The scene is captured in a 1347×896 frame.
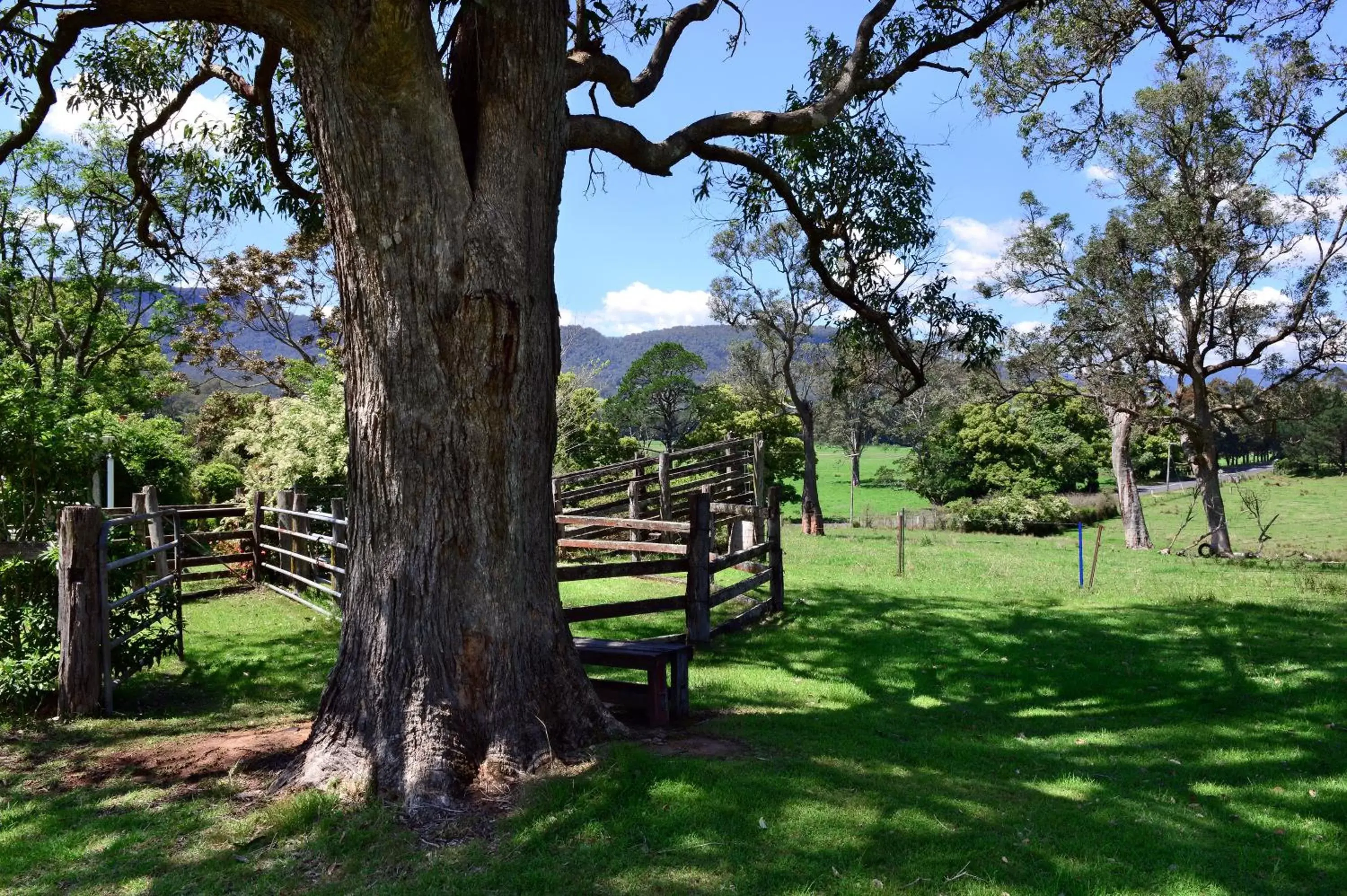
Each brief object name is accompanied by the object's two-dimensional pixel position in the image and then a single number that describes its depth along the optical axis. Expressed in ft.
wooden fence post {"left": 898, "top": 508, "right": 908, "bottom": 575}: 47.67
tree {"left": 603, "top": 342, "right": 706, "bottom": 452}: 164.04
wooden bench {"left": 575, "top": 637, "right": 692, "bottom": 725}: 19.74
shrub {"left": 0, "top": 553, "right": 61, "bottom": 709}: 21.74
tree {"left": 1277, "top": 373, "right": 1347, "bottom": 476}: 185.78
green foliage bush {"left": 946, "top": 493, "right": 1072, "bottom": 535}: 112.16
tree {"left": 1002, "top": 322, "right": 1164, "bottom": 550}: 82.94
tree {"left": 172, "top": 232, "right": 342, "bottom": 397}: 94.07
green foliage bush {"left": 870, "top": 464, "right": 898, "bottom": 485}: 223.10
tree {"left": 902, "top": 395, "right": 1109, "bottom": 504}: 144.36
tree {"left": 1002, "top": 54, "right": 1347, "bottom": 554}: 73.56
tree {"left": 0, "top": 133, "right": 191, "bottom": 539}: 67.97
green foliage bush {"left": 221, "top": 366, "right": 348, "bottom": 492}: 54.49
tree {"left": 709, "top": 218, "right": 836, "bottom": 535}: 97.96
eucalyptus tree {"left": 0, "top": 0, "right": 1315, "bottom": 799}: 15.19
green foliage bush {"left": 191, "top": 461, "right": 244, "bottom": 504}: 70.54
